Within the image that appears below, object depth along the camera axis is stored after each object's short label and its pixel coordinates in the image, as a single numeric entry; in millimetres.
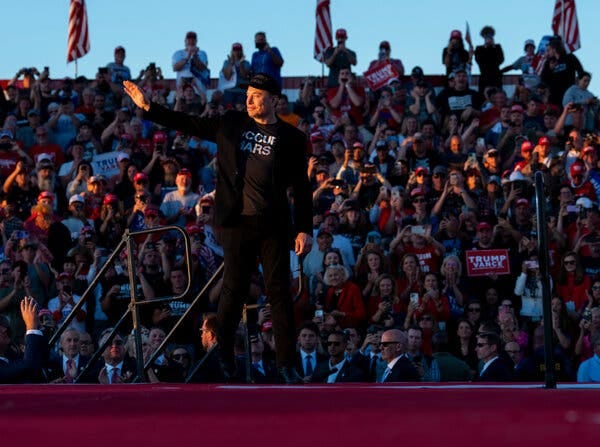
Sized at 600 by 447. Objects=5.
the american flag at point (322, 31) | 22047
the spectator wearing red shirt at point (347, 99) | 18500
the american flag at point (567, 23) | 21922
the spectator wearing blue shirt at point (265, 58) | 18375
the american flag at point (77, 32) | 22344
